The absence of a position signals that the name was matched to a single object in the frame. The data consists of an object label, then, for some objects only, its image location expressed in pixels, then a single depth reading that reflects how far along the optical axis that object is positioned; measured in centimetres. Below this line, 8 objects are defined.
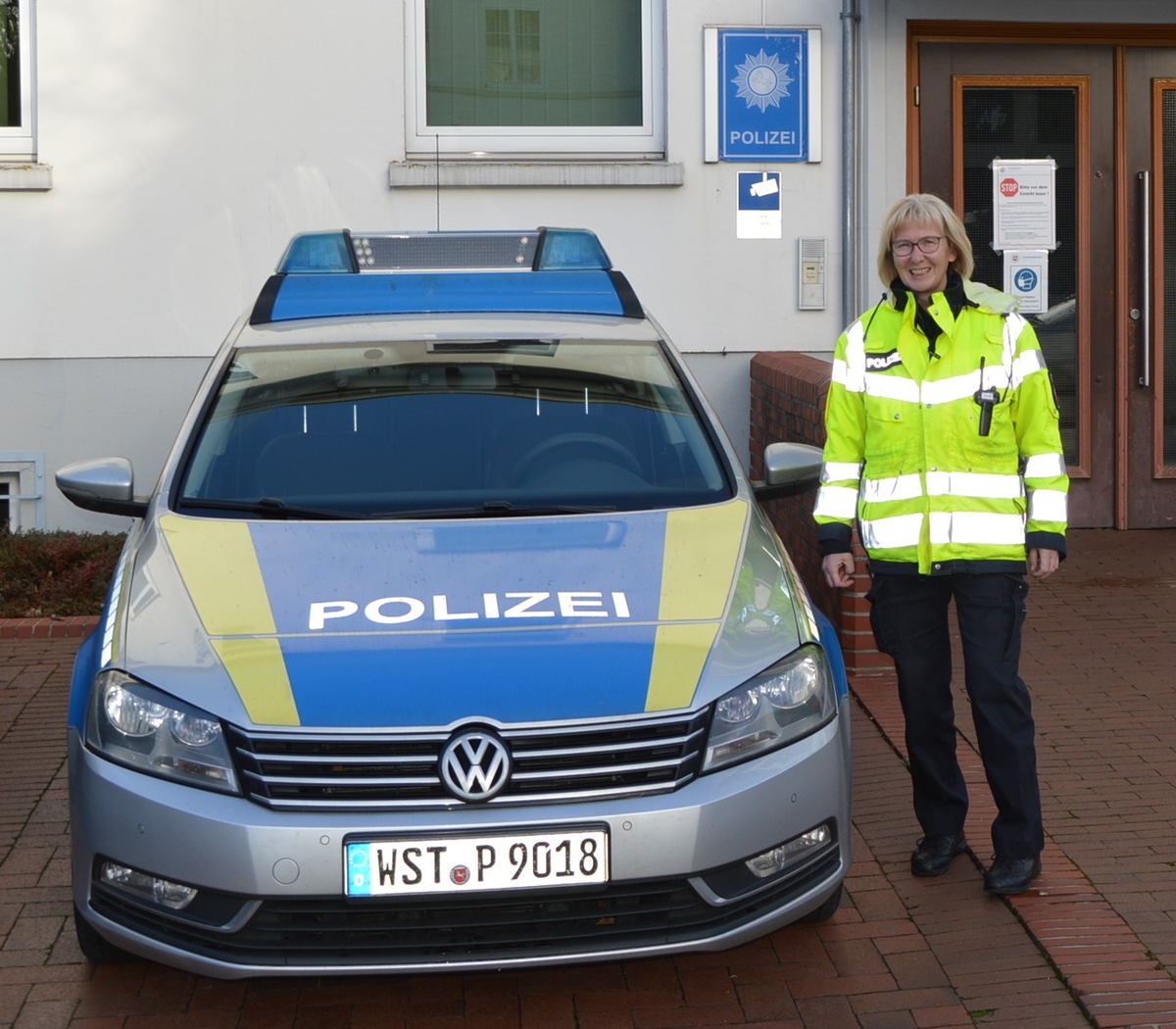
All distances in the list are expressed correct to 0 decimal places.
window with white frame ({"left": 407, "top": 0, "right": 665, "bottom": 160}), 933
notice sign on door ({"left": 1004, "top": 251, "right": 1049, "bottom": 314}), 936
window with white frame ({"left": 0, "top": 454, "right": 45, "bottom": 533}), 905
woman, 439
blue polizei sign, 903
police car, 352
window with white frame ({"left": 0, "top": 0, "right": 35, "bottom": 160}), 902
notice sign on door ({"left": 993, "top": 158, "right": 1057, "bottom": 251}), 932
